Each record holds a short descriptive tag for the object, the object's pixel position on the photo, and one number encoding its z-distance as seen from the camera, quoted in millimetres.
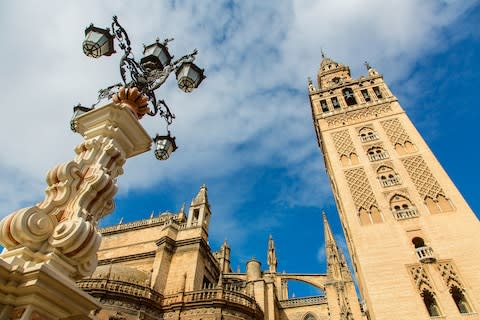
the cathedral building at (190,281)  14914
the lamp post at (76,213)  2445
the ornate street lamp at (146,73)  4906
